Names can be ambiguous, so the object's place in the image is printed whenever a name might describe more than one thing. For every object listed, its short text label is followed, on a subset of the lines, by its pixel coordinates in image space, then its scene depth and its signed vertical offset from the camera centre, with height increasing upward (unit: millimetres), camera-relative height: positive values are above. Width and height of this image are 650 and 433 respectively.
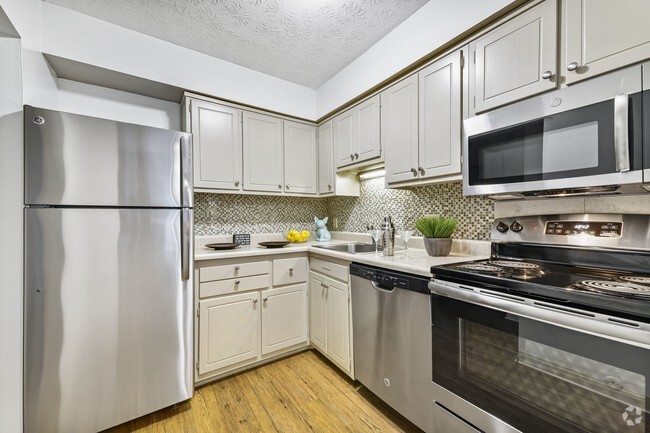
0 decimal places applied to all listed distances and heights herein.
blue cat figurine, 3029 -183
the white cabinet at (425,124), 1651 +605
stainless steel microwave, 1006 +307
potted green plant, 1829 -123
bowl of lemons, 2863 -213
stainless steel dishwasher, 1438 -723
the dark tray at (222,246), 2318 -256
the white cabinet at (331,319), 2014 -821
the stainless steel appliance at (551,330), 826 -410
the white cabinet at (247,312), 2020 -765
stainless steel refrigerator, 1395 -304
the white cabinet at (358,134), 2238 +717
